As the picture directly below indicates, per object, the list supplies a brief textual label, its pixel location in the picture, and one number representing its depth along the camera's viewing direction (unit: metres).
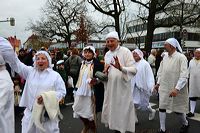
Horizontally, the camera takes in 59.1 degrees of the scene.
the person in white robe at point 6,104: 1.94
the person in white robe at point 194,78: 5.00
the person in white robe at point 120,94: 3.29
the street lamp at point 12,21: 20.09
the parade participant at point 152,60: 9.03
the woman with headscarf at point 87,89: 3.52
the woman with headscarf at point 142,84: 4.29
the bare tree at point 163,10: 13.78
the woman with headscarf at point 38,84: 2.59
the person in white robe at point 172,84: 3.61
